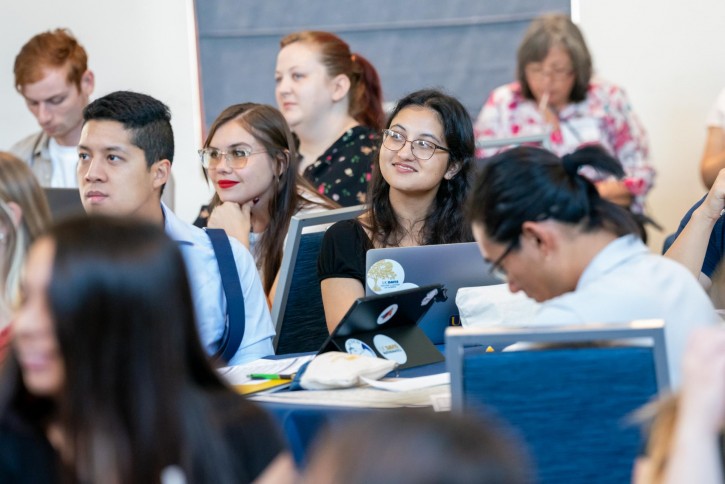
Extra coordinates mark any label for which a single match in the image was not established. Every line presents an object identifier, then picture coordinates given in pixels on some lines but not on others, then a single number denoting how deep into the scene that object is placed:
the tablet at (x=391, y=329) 4.85
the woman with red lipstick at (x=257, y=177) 7.42
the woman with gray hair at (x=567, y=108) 9.22
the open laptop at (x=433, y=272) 5.49
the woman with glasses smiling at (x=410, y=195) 6.39
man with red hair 9.63
